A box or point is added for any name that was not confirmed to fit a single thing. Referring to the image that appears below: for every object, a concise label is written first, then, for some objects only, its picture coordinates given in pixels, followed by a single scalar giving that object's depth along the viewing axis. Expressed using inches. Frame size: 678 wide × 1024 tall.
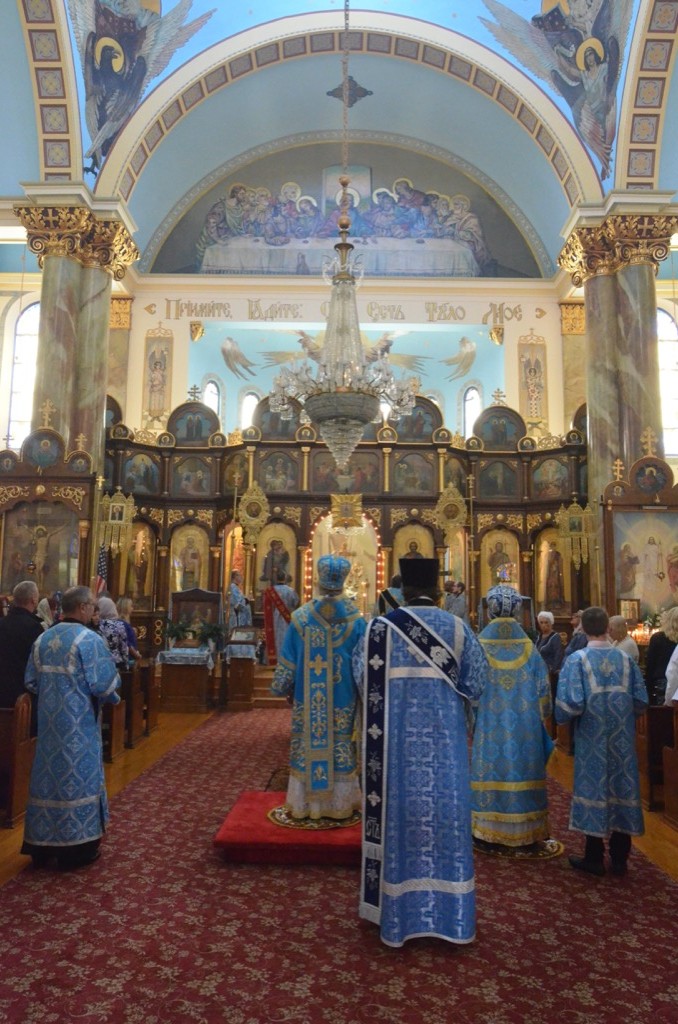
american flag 553.9
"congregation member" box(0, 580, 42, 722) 219.9
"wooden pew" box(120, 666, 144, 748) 344.2
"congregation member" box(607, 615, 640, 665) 269.4
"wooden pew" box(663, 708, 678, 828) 241.8
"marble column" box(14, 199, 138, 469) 537.0
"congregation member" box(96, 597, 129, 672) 325.7
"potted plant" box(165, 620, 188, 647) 472.4
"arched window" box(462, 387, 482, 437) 857.5
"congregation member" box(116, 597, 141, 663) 341.7
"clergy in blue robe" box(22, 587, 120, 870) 188.1
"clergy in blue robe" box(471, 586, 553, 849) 207.9
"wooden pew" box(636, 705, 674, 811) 263.6
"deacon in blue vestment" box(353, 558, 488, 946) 148.7
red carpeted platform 199.0
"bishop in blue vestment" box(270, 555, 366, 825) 214.4
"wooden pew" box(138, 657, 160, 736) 374.3
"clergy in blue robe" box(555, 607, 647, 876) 193.9
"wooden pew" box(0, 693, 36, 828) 227.1
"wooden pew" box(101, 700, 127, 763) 315.6
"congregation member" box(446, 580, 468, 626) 454.0
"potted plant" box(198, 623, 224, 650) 483.5
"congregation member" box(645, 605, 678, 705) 269.7
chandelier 386.9
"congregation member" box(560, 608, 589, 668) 324.5
